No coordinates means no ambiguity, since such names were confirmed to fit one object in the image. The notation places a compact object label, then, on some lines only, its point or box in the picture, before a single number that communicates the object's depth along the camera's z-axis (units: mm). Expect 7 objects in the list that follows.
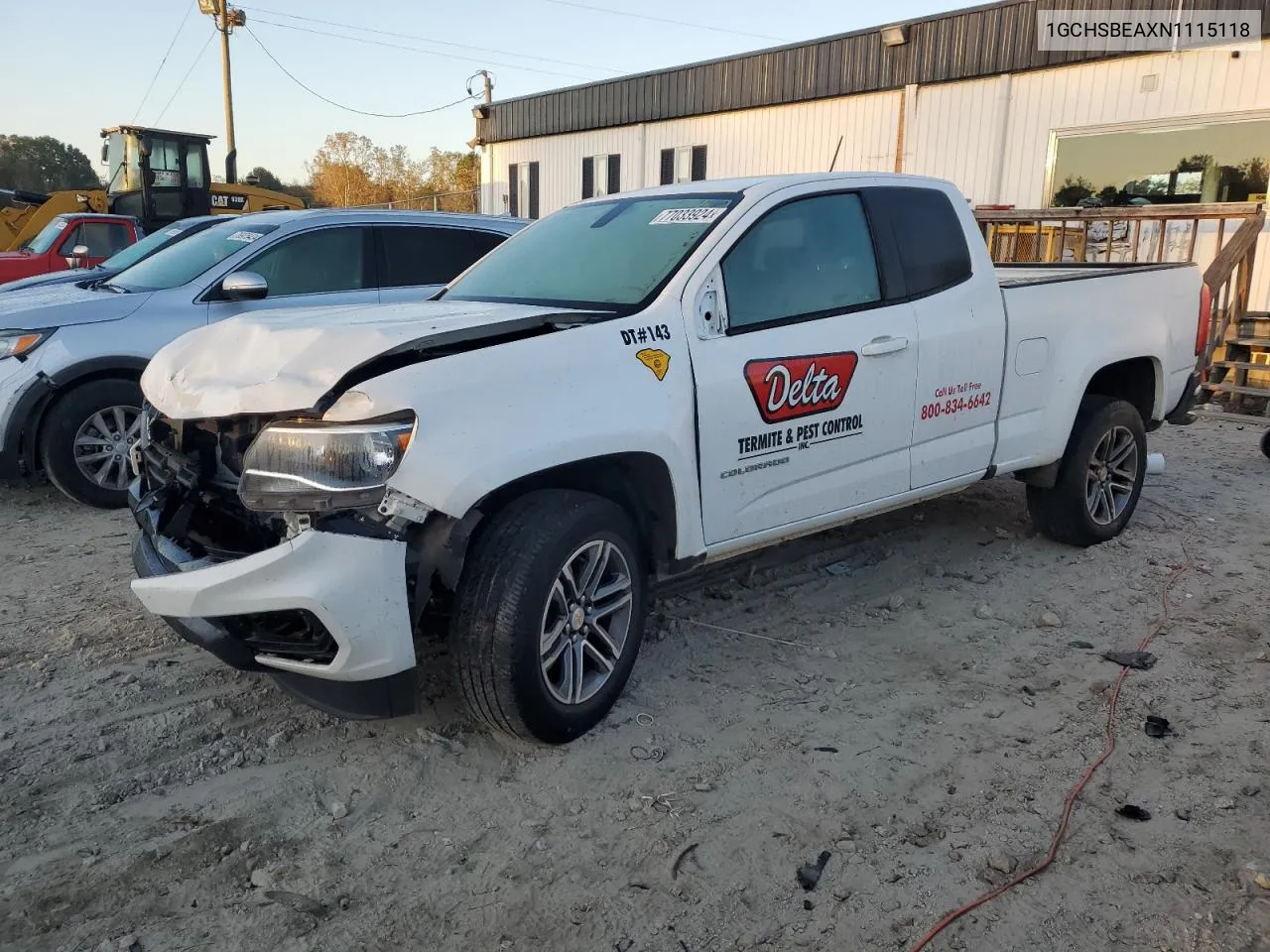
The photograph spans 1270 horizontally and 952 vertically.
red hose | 2484
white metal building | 12391
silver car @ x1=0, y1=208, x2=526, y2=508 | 5801
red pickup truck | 12367
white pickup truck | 2836
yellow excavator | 17672
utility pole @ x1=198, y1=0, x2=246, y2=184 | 30719
